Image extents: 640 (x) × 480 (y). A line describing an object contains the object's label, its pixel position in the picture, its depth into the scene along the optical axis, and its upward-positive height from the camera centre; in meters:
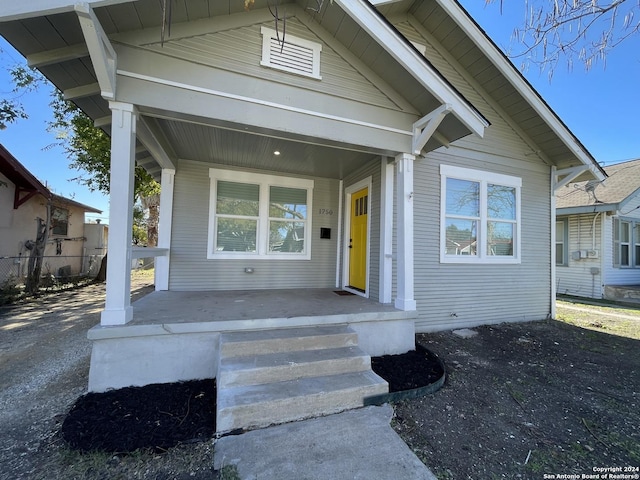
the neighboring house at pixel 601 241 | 8.39 +0.43
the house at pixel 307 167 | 2.74 +1.38
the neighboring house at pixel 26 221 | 7.55 +0.68
